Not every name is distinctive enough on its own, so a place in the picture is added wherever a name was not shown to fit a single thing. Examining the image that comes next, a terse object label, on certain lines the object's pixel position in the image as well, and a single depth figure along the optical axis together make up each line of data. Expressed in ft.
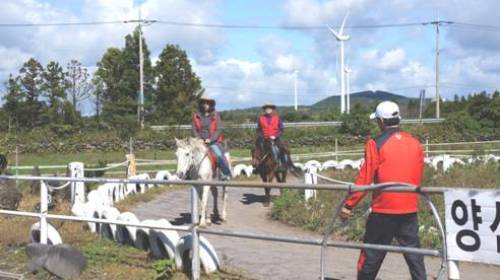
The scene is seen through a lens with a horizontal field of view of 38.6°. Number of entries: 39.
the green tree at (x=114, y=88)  213.05
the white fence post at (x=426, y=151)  105.38
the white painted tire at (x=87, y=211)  39.47
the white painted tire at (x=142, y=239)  34.09
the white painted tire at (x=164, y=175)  69.87
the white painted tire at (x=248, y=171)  85.78
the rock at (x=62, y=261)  31.27
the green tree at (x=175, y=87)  215.72
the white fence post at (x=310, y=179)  51.24
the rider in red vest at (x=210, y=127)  45.55
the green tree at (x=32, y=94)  207.41
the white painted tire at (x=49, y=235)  34.65
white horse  43.19
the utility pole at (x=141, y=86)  208.14
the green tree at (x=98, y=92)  222.69
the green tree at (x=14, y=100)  208.33
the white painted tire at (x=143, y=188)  67.26
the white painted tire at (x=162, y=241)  30.81
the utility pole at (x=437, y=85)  252.01
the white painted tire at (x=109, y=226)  36.68
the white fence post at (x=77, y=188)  53.11
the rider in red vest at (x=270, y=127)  57.06
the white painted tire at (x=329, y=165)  84.84
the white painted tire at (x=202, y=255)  28.76
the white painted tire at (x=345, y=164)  84.94
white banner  18.88
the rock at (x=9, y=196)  51.34
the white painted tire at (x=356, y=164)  83.76
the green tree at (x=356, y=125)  182.86
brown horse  57.47
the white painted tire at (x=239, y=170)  85.10
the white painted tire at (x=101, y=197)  49.62
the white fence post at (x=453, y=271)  19.74
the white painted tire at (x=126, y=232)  34.78
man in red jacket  22.27
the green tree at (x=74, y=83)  215.10
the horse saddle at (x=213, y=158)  45.01
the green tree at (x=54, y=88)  209.03
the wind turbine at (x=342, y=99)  220.94
